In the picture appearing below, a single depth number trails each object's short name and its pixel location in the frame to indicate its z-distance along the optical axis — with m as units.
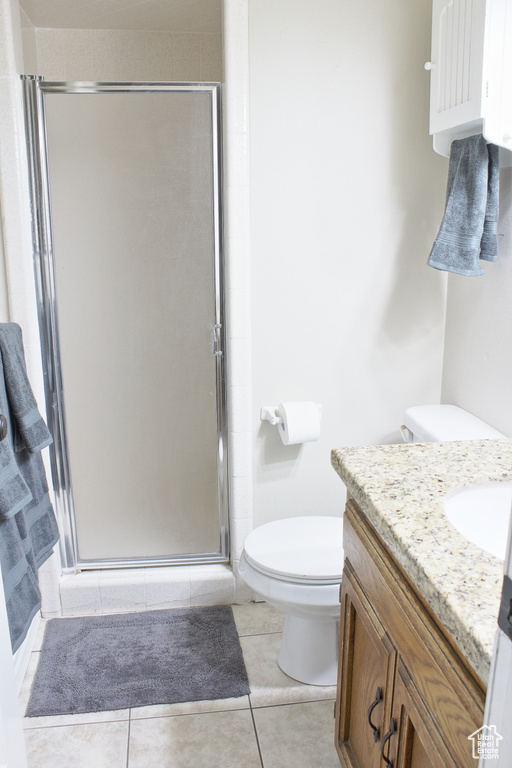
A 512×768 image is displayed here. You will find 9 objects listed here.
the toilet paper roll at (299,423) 2.15
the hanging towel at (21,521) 1.69
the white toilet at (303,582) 1.76
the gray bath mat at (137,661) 1.89
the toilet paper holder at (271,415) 2.20
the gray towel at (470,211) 1.73
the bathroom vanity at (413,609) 0.83
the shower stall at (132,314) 2.16
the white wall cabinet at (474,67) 1.55
